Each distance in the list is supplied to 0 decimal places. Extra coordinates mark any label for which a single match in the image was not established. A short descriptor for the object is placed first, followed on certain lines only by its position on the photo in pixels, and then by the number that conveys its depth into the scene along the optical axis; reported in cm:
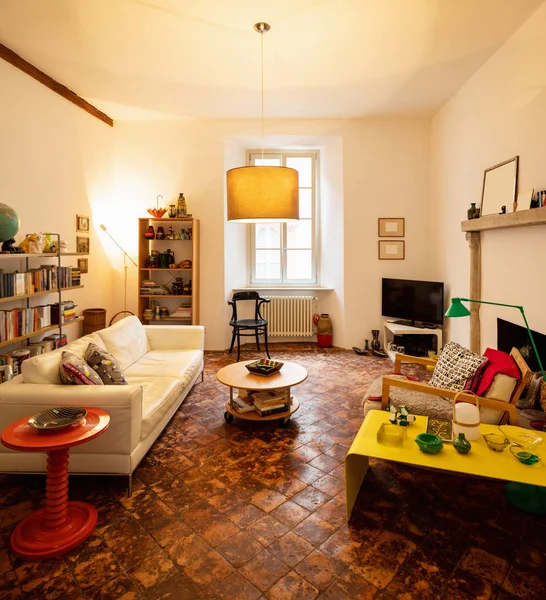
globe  336
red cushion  265
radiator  655
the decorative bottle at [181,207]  584
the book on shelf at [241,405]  348
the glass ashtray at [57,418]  208
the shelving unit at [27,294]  359
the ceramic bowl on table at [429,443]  223
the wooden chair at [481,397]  261
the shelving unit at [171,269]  581
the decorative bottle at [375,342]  600
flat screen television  528
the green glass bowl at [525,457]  212
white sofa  246
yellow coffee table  205
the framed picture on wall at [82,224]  522
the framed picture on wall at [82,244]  525
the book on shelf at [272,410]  343
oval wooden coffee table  333
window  673
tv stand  534
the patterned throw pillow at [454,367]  300
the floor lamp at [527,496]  231
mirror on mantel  367
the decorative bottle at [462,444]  222
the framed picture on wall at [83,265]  531
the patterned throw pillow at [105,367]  291
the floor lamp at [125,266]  605
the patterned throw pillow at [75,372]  262
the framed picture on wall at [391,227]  597
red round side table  200
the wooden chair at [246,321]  546
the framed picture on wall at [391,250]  599
